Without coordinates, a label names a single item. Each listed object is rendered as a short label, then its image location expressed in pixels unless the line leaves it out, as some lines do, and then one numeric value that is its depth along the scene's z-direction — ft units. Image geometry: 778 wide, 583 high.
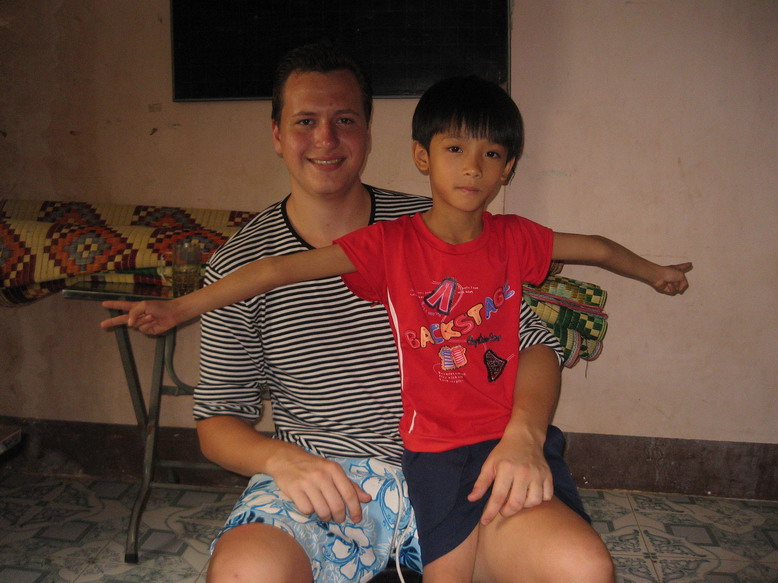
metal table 6.93
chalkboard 7.77
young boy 3.88
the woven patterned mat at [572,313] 6.71
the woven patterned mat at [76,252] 6.88
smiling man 3.49
